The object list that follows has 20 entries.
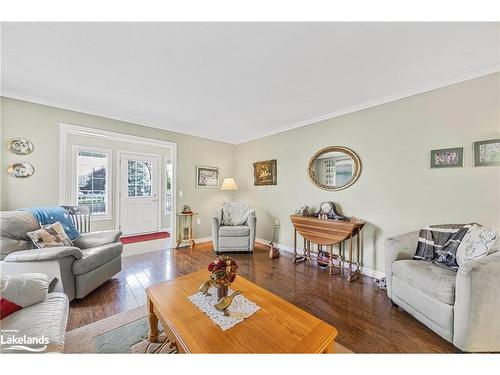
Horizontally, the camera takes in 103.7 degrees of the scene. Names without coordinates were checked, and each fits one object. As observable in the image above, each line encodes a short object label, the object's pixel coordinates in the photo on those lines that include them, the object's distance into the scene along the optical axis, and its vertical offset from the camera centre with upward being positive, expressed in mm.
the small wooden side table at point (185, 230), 3770 -807
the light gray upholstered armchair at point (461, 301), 1239 -775
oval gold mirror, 2744 +316
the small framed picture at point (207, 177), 4094 +255
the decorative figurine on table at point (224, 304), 1126 -669
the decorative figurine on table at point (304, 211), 3075 -350
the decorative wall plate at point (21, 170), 2369 +234
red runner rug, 4187 -1098
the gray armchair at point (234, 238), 3312 -831
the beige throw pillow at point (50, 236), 1874 -476
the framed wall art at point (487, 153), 1786 +337
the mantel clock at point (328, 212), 2768 -340
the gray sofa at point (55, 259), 1642 -648
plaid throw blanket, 1695 -494
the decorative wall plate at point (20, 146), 2359 +523
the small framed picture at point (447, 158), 1961 +326
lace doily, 1057 -710
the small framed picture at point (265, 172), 3795 +329
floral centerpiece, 1198 -528
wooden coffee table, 895 -717
